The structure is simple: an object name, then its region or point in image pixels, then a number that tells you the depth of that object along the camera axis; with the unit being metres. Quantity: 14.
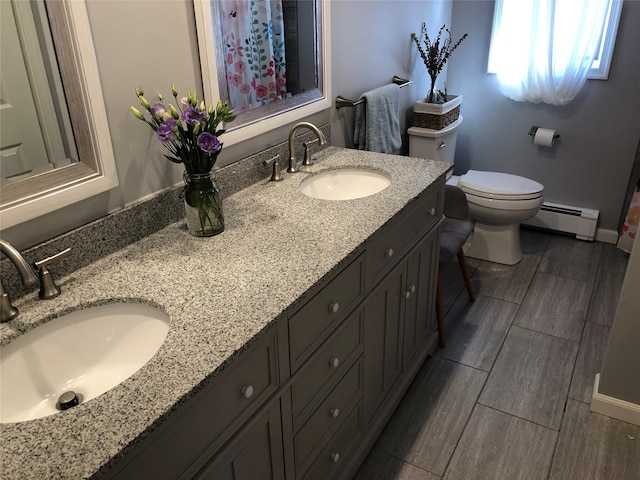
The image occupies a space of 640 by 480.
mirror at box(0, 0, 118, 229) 1.13
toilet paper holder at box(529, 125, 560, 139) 3.14
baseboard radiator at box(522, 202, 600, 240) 3.17
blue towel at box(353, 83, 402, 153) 2.30
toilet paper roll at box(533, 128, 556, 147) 3.10
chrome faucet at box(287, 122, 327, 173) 1.73
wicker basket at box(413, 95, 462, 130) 2.77
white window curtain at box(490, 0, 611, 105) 2.80
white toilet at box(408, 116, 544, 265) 2.83
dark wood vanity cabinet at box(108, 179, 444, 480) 1.01
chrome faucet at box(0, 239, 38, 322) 1.00
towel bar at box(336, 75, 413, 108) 2.21
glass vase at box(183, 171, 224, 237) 1.38
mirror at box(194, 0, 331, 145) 1.55
